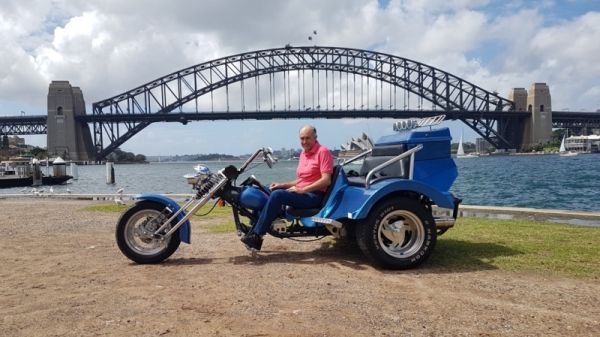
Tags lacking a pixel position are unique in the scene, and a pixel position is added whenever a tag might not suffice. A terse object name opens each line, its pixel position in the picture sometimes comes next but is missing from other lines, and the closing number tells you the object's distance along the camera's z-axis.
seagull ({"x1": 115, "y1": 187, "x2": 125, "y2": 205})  13.54
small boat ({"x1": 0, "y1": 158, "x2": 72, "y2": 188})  40.84
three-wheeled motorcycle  5.27
